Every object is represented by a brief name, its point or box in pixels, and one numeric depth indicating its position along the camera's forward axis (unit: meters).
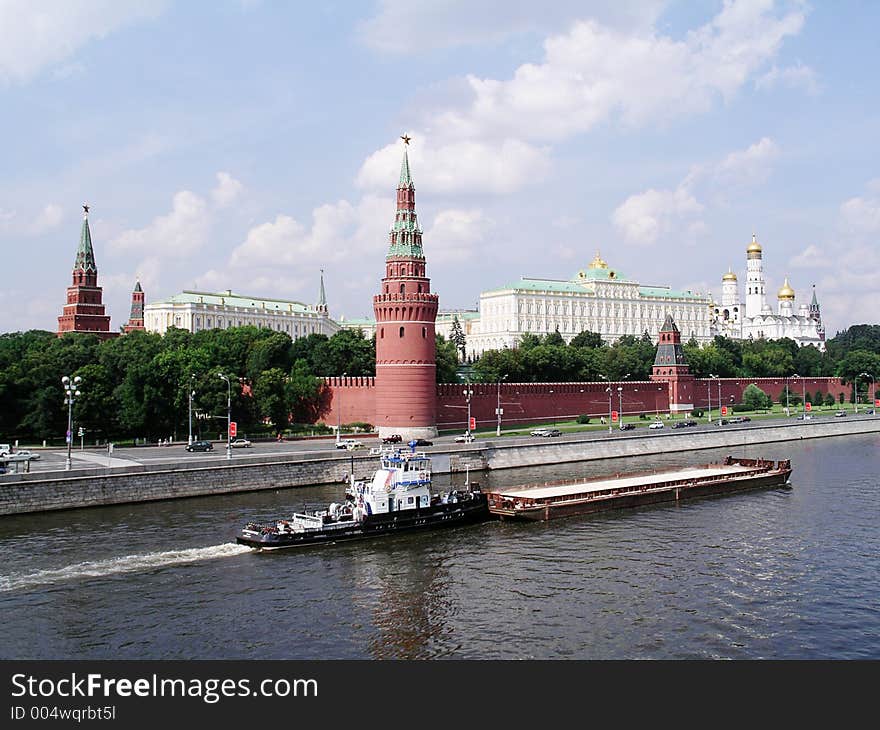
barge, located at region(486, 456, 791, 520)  45.73
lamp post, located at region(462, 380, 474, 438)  78.25
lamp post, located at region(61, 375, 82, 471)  47.97
